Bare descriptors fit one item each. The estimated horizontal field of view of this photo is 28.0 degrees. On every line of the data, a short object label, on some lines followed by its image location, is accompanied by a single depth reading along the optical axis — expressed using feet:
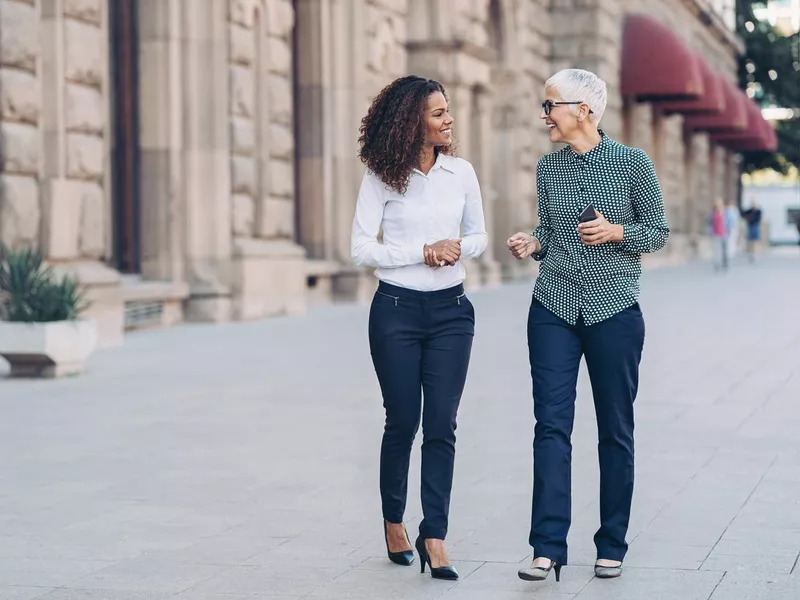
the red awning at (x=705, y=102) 128.23
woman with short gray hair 17.33
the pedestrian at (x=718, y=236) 107.34
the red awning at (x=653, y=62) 111.45
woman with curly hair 17.71
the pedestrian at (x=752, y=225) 137.28
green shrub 36.37
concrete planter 35.91
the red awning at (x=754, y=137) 167.63
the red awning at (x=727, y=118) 145.38
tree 203.62
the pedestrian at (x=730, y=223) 111.24
